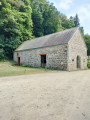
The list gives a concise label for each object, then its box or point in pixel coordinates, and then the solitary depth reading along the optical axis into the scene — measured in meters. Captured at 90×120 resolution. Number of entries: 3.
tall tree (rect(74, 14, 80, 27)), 58.28
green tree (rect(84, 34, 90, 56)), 29.67
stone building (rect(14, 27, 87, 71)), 12.10
